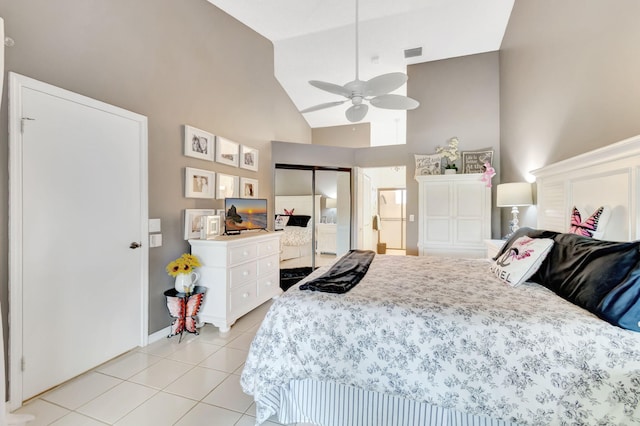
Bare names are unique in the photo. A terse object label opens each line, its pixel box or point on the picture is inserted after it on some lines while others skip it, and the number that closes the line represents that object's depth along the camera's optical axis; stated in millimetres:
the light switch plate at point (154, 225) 2557
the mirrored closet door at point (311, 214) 4805
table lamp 3076
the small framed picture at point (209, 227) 2930
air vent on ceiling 4277
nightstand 3090
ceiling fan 2543
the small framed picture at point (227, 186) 3416
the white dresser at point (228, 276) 2768
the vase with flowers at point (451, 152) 4426
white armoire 3973
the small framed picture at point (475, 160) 4297
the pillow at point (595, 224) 1754
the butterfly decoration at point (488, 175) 3922
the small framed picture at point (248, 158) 3883
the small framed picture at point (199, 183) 2930
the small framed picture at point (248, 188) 3871
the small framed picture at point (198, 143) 2912
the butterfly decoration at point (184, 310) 2607
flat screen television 3219
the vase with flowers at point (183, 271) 2600
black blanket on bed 1690
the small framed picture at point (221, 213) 3358
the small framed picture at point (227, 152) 3383
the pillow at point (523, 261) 1791
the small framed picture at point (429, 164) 4547
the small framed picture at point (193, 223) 2908
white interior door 1736
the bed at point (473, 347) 1140
